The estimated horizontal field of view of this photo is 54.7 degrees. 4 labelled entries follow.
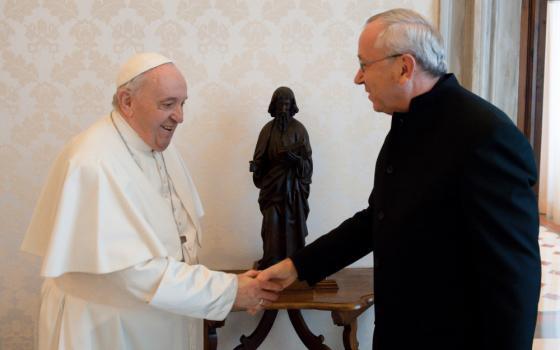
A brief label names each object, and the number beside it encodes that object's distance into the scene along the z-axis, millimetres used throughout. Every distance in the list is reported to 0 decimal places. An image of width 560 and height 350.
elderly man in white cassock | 1872
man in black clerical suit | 1340
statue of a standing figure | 2631
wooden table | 2510
